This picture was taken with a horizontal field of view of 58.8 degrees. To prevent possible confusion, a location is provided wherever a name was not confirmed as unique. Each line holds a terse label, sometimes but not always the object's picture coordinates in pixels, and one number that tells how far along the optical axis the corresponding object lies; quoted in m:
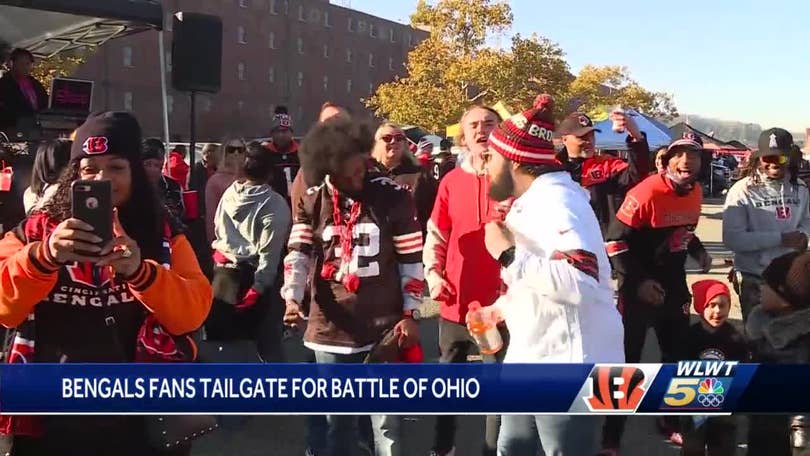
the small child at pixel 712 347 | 3.56
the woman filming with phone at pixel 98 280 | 1.93
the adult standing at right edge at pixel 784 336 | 3.28
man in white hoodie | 2.26
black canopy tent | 4.63
